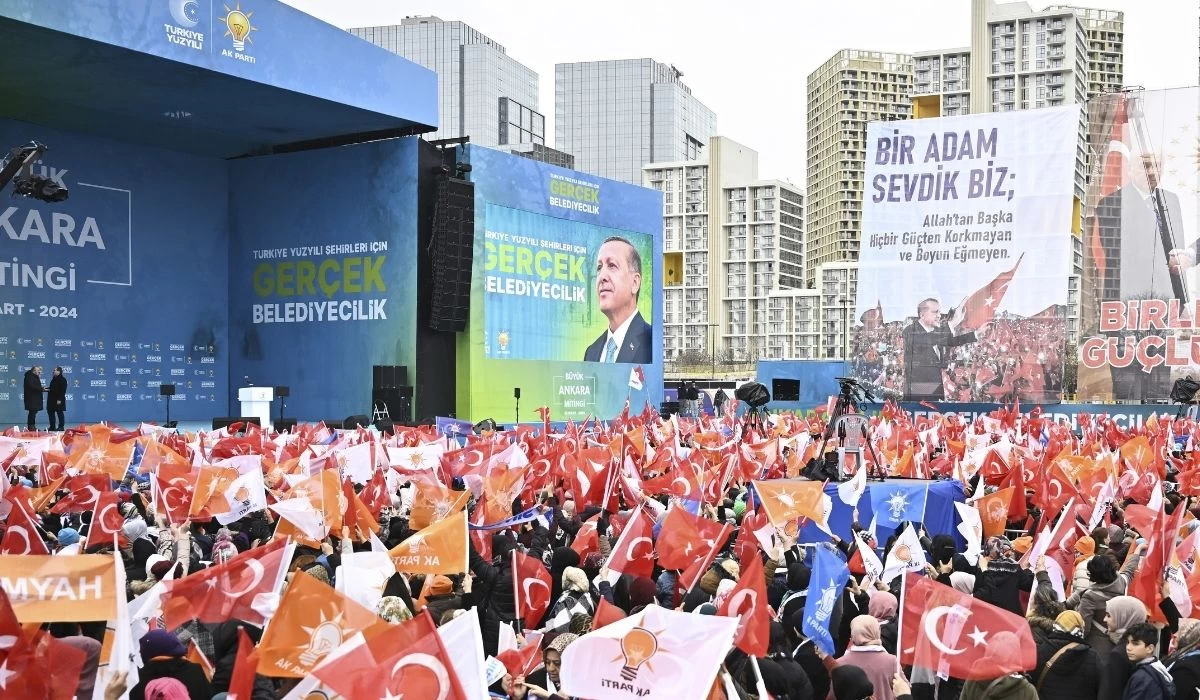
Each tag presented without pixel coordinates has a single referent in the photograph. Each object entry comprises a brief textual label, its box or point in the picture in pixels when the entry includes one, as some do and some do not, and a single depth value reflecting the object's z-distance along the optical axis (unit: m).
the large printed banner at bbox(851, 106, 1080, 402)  32.81
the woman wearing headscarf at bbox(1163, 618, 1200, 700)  5.76
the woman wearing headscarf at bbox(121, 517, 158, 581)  8.58
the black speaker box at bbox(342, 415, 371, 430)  26.86
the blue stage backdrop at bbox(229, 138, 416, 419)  31.34
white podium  28.41
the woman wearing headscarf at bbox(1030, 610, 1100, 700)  5.76
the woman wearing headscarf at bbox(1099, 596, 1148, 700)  5.65
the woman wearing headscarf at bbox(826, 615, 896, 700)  5.98
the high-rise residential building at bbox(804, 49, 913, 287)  158.00
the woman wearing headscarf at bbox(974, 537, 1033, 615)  7.90
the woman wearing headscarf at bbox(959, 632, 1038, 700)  5.42
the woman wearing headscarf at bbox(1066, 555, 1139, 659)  7.31
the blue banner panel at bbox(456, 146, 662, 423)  31.94
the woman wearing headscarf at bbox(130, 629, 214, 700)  5.68
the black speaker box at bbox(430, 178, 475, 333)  30.50
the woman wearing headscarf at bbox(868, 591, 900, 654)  7.06
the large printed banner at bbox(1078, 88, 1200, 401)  31.22
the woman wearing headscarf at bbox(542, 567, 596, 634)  6.79
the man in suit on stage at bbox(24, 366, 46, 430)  25.09
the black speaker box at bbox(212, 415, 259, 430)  26.33
